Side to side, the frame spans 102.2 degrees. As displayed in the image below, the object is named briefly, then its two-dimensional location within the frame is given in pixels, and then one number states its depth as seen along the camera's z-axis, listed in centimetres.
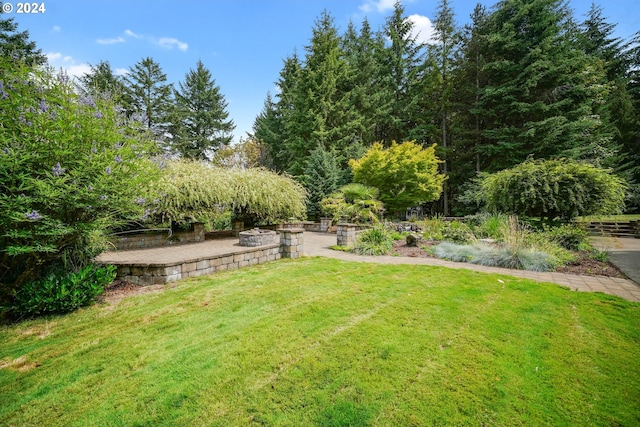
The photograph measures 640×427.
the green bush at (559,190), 714
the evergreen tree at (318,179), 1352
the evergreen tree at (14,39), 1416
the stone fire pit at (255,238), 734
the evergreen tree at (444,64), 1755
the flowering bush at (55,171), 280
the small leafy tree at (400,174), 1190
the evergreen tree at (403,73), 1852
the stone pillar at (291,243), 641
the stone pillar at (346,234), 786
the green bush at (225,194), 711
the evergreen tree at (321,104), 1667
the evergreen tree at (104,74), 2114
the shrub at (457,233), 766
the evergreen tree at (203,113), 2611
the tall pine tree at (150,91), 2303
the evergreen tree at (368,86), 1823
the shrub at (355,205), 1011
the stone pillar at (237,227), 983
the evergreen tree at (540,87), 1391
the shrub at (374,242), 683
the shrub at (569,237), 695
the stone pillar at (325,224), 1187
